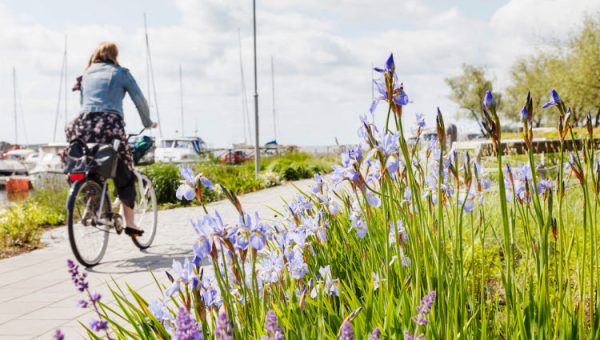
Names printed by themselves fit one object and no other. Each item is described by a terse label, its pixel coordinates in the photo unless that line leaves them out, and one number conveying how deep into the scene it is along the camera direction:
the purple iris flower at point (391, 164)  1.89
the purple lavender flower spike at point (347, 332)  1.11
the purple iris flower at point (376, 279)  2.20
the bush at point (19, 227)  7.17
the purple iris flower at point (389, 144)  1.90
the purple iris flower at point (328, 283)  2.14
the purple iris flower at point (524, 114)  1.58
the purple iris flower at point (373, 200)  2.14
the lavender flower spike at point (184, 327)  1.19
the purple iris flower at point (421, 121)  2.54
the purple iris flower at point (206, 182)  1.75
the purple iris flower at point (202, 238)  1.65
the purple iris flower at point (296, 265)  2.17
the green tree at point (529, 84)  47.34
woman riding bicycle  5.80
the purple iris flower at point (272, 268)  2.10
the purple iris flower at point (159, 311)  1.93
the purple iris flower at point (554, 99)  1.73
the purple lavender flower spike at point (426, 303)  1.43
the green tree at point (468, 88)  59.91
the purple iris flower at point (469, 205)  2.24
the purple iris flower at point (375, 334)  1.26
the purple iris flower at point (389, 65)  1.66
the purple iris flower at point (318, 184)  2.89
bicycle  5.53
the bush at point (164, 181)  12.81
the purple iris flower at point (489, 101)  1.48
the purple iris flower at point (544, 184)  2.29
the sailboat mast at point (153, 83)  37.78
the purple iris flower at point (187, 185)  1.77
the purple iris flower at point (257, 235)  1.71
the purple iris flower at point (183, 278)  1.68
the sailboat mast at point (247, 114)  50.81
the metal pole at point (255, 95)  17.86
